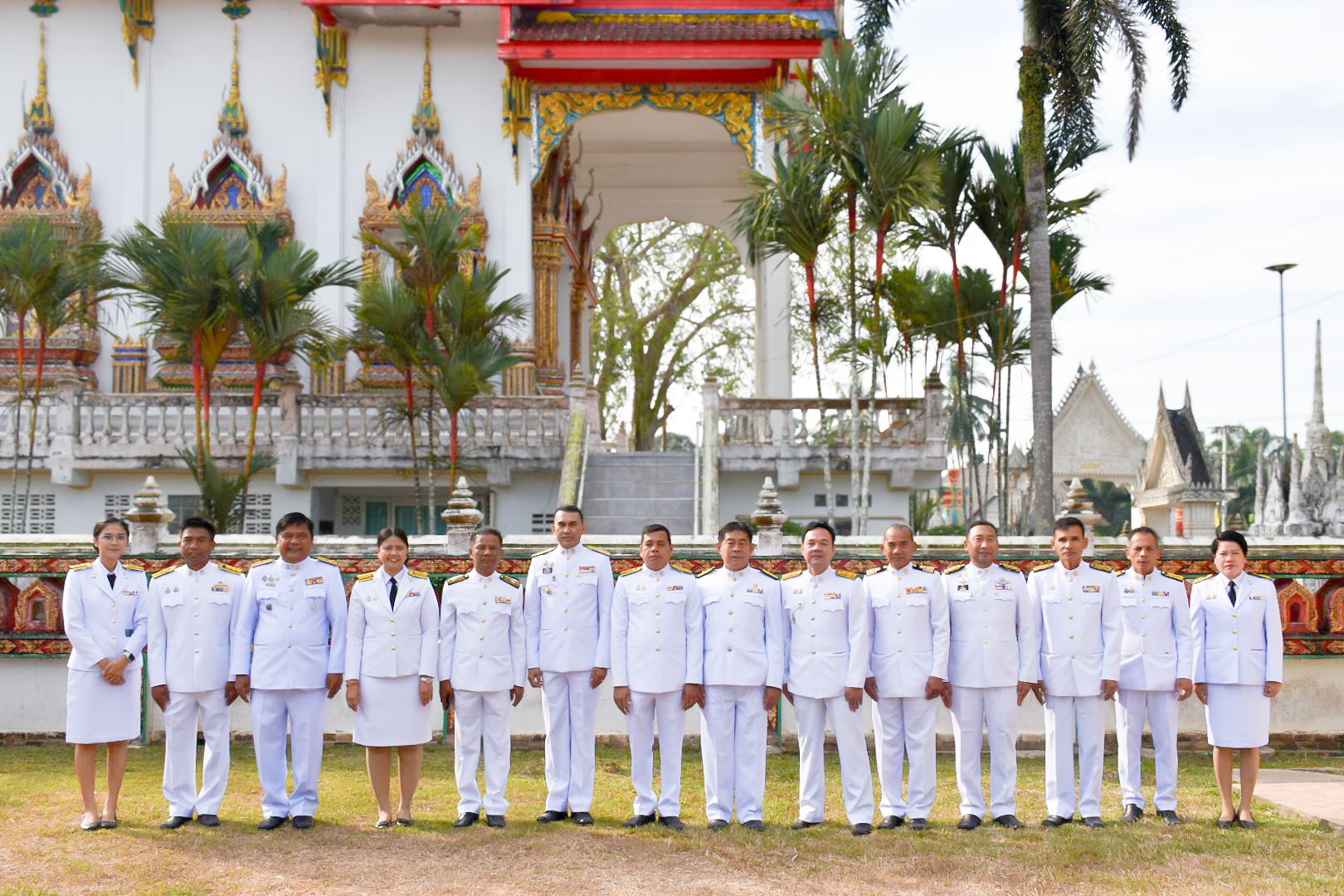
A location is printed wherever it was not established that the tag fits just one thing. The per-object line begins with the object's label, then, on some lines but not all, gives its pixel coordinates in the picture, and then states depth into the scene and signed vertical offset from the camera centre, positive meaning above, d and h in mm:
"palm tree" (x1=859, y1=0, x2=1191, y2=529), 12594 +3943
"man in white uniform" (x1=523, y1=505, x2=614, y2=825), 6297 -784
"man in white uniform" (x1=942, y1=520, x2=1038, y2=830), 6203 -854
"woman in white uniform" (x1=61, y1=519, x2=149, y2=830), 6109 -792
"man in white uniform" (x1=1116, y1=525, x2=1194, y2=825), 6363 -894
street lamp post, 28891 +3409
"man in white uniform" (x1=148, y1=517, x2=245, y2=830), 6172 -816
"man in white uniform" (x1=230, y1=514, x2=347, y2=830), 6152 -781
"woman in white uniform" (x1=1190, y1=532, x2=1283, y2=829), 6258 -834
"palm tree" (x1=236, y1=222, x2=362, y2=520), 12539 +1960
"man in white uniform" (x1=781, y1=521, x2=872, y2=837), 6164 -858
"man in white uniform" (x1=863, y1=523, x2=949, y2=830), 6211 -866
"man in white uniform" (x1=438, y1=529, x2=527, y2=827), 6207 -841
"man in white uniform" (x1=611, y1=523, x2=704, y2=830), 6211 -809
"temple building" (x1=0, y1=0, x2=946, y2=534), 15922 +4913
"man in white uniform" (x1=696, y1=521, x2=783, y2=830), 6195 -924
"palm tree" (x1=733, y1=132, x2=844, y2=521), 12484 +2813
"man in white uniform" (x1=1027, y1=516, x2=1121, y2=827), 6246 -846
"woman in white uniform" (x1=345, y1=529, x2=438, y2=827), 6133 -825
